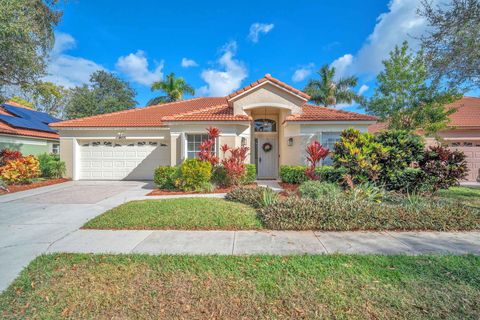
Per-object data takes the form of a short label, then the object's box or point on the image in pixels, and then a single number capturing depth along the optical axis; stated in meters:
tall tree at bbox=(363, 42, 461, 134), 12.10
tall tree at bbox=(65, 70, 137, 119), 25.23
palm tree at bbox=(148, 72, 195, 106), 23.31
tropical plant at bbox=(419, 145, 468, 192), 7.53
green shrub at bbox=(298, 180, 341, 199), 7.03
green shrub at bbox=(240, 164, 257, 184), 10.50
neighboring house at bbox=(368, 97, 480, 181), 13.29
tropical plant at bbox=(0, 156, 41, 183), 10.78
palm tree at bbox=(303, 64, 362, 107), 24.25
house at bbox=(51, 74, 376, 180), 11.33
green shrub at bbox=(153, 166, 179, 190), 10.12
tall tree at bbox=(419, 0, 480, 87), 6.61
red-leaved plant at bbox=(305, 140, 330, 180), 8.85
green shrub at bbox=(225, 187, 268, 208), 6.93
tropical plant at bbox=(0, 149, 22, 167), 11.69
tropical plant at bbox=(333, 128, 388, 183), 7.68
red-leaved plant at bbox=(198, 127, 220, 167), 10.21
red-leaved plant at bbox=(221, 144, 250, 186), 9.84
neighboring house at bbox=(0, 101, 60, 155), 14.41
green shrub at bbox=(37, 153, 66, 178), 13.00
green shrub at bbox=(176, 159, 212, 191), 9.40
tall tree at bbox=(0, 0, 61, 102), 9.07
